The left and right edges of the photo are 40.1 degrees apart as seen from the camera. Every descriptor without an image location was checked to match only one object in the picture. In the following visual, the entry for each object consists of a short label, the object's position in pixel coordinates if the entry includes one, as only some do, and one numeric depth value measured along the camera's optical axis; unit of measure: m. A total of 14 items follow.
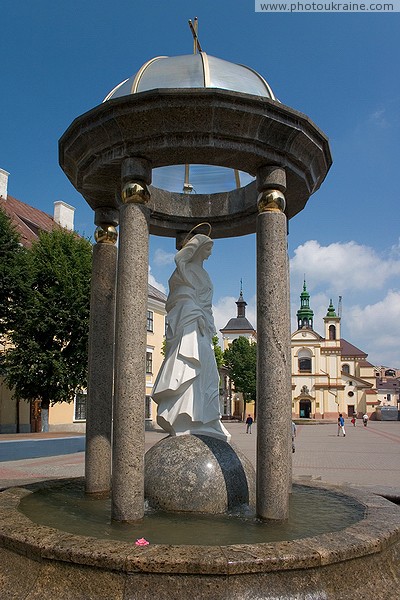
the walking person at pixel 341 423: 39.47
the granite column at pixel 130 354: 5.67
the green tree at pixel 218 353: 45.52
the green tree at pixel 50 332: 25.14
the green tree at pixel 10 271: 23.05
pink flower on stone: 4.27
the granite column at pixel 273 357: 5.76
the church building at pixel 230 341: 71.57
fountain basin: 3.87
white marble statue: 7.22
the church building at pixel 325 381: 82.62
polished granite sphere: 6.16
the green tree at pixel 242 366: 67.62
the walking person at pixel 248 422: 38.72
